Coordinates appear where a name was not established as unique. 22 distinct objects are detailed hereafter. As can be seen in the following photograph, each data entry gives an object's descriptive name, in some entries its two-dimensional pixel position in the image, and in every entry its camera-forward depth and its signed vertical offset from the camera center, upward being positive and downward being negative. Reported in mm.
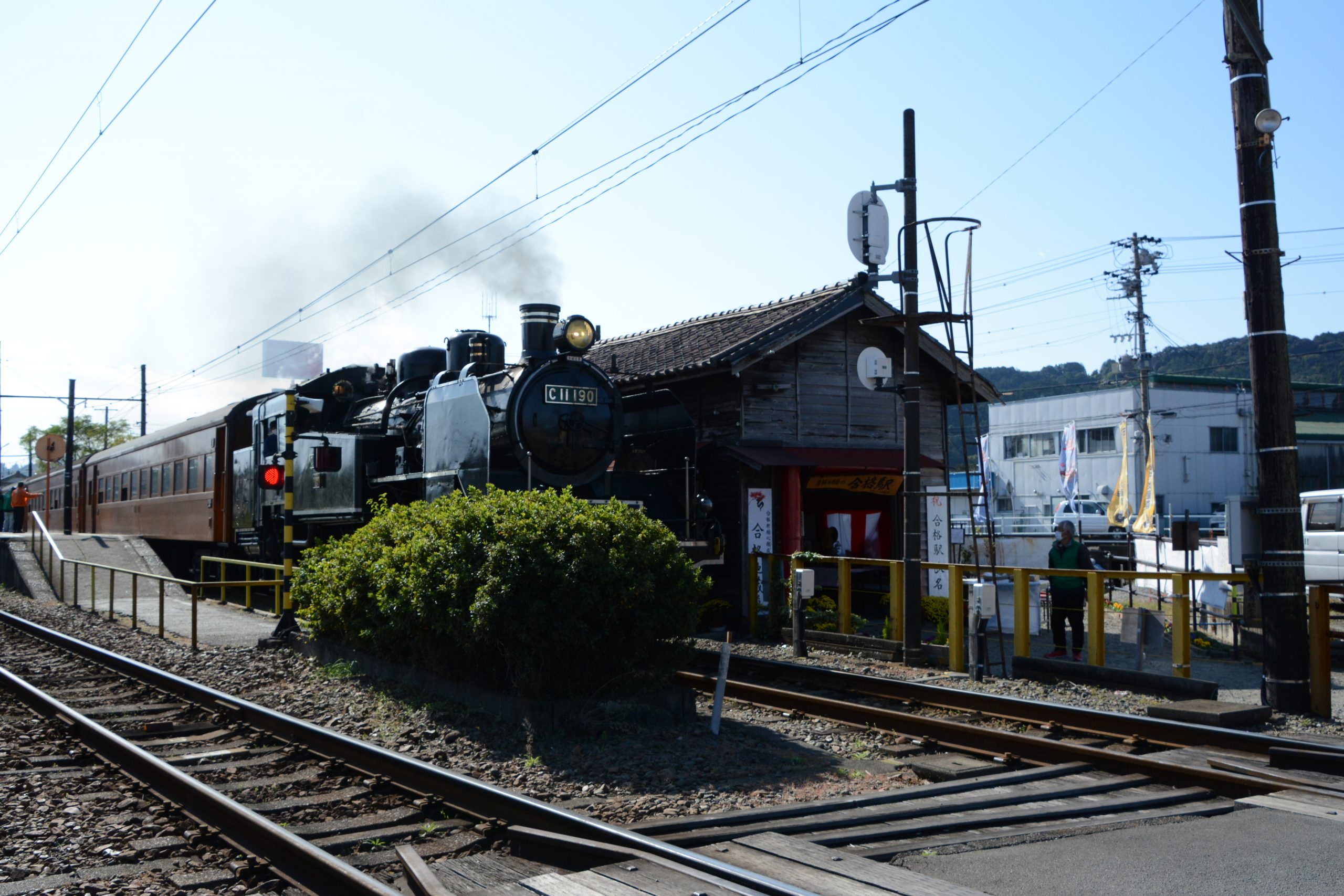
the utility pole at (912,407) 11609 +1130
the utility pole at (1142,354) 36803 +5688
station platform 14039 -1401
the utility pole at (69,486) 31812 +958
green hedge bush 7520 -594
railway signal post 12539 -91
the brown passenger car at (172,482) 18375 +727
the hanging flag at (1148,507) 27969 -34
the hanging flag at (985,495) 10789 +128
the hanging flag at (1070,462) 37156 +1549
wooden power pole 8523 +1058
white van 17156 -507
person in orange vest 33781 +360
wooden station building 15141 +1358
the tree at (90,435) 58219 +4637
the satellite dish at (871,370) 13344 +1753
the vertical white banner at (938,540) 16781 -524
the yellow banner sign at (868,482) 16359 +410
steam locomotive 11648 +911
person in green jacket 11719 -868
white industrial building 44344 +2691
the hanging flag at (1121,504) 31108 +56
